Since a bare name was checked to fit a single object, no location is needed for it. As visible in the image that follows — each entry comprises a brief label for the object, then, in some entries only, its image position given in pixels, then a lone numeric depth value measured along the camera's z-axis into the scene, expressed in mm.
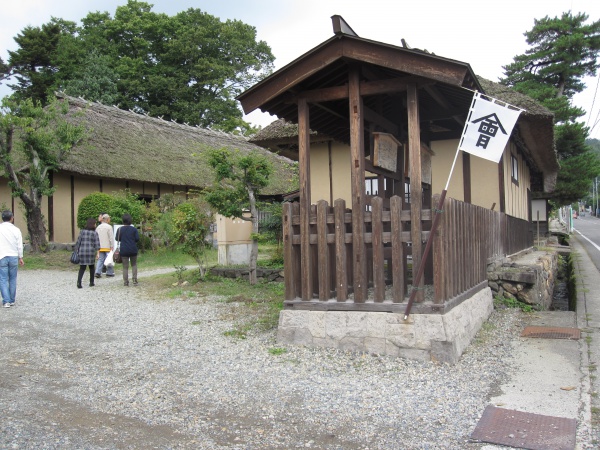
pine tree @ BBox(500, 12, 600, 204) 25766
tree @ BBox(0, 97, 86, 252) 15602
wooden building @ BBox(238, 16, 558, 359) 5617
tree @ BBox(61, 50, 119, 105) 32156
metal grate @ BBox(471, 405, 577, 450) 3494
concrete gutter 4035
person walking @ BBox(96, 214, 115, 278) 12711
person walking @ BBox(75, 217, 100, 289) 11072
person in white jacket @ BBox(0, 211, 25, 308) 8602
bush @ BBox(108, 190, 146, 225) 17062
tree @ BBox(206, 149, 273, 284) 10234
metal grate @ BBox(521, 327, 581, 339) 6387
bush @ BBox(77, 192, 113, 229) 17156
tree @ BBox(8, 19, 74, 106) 34031
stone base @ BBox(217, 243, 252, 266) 12617
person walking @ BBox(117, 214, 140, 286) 11297
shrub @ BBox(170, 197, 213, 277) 11180
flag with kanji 5633
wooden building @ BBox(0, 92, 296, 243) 19156
